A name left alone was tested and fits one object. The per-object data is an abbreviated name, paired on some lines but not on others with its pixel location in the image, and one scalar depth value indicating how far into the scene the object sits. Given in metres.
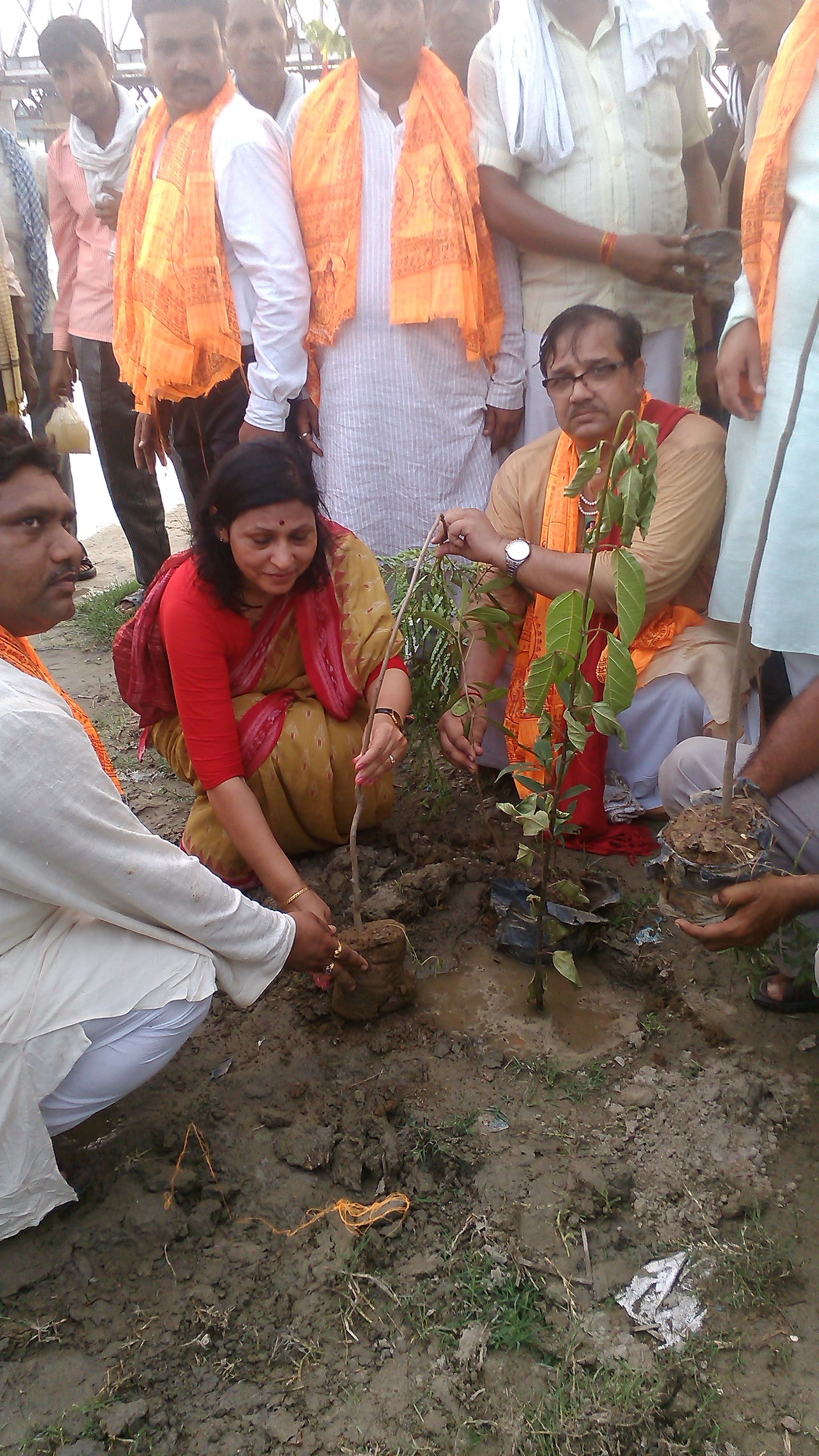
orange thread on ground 1.84
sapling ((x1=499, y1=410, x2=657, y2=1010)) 1.60
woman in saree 2.38
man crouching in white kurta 1.63
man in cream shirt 2.81
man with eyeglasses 2.59
